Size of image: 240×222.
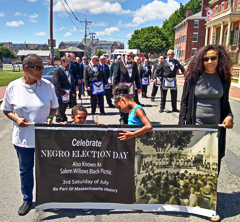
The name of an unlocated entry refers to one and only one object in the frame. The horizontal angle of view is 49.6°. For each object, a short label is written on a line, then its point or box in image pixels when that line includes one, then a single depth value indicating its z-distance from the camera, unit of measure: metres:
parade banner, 2.95
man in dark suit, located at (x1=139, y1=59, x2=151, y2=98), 13.17
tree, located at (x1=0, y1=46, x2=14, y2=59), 100.59
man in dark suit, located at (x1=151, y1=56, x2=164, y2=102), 12.37
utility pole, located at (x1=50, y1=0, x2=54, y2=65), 23.25
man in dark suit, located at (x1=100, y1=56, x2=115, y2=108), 10.79
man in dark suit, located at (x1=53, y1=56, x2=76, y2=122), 6.82
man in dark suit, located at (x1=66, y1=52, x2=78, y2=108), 9.01
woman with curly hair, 3.20
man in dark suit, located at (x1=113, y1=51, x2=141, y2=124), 7.62
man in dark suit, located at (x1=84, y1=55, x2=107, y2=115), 8.67
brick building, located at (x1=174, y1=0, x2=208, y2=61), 56.81
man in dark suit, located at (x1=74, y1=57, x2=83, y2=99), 11.16
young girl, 2.87
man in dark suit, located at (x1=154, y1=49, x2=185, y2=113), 9.14
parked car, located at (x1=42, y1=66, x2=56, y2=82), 13.36
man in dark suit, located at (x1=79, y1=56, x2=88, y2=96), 11.92
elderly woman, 2.93
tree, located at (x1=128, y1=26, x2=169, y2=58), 83.50
